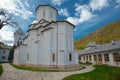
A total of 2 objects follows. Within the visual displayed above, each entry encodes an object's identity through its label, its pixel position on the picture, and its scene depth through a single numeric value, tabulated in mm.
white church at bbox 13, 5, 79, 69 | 14479
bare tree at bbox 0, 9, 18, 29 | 9479
